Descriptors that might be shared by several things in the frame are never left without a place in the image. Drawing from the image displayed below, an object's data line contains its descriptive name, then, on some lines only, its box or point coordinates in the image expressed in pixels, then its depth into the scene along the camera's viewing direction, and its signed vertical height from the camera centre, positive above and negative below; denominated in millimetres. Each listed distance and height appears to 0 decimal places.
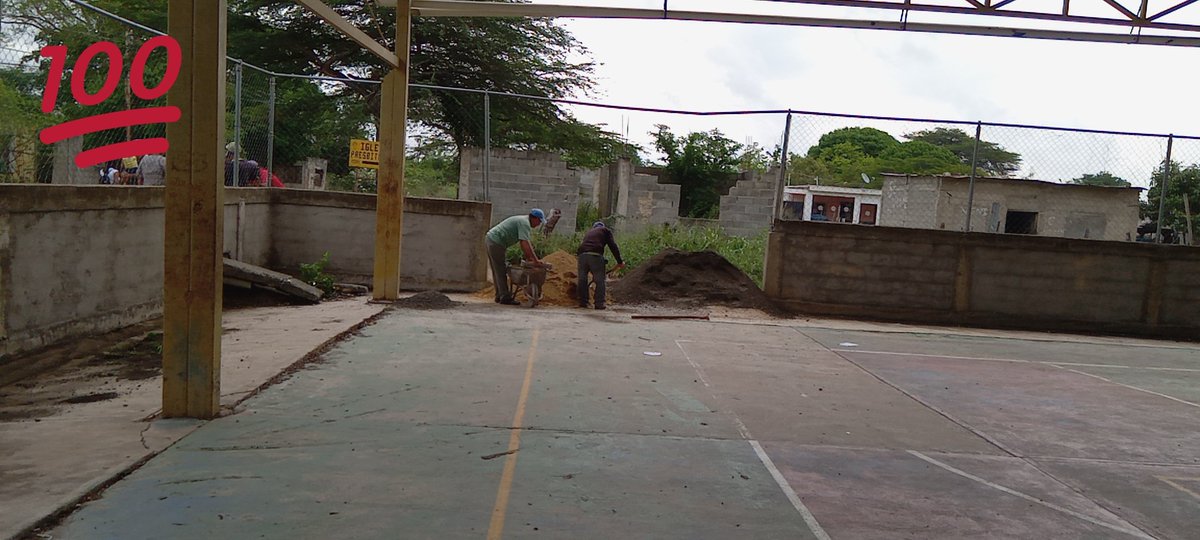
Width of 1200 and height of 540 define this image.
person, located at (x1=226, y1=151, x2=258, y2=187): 13258 +136
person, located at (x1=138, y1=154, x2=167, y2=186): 11742 +54
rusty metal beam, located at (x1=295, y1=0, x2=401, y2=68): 7648 +1763
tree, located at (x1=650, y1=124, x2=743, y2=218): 21984 +1226
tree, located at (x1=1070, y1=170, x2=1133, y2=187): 14020 +986
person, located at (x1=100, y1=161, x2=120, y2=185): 11274 -44
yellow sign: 14289 +593
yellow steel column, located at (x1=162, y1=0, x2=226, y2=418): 6023 -226
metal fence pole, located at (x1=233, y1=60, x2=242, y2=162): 12352 +1028
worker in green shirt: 13180 -693
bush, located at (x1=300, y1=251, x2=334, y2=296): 13609 -1484
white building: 25470 +620
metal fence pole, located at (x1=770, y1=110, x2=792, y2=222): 14195 +844
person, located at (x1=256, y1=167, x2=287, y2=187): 14789 +61
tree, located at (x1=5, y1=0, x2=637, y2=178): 24609 +3942
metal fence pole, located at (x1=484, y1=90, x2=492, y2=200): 14714 +763
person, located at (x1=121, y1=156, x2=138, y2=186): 11437 +19
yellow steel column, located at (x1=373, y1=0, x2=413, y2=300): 12883 +60
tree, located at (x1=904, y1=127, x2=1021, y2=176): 14312 +1233
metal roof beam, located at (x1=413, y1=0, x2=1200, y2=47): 10664 +2523
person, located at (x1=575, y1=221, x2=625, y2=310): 13586 -827
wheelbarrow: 13570 -1269
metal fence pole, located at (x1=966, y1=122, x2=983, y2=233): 13969 +1151
